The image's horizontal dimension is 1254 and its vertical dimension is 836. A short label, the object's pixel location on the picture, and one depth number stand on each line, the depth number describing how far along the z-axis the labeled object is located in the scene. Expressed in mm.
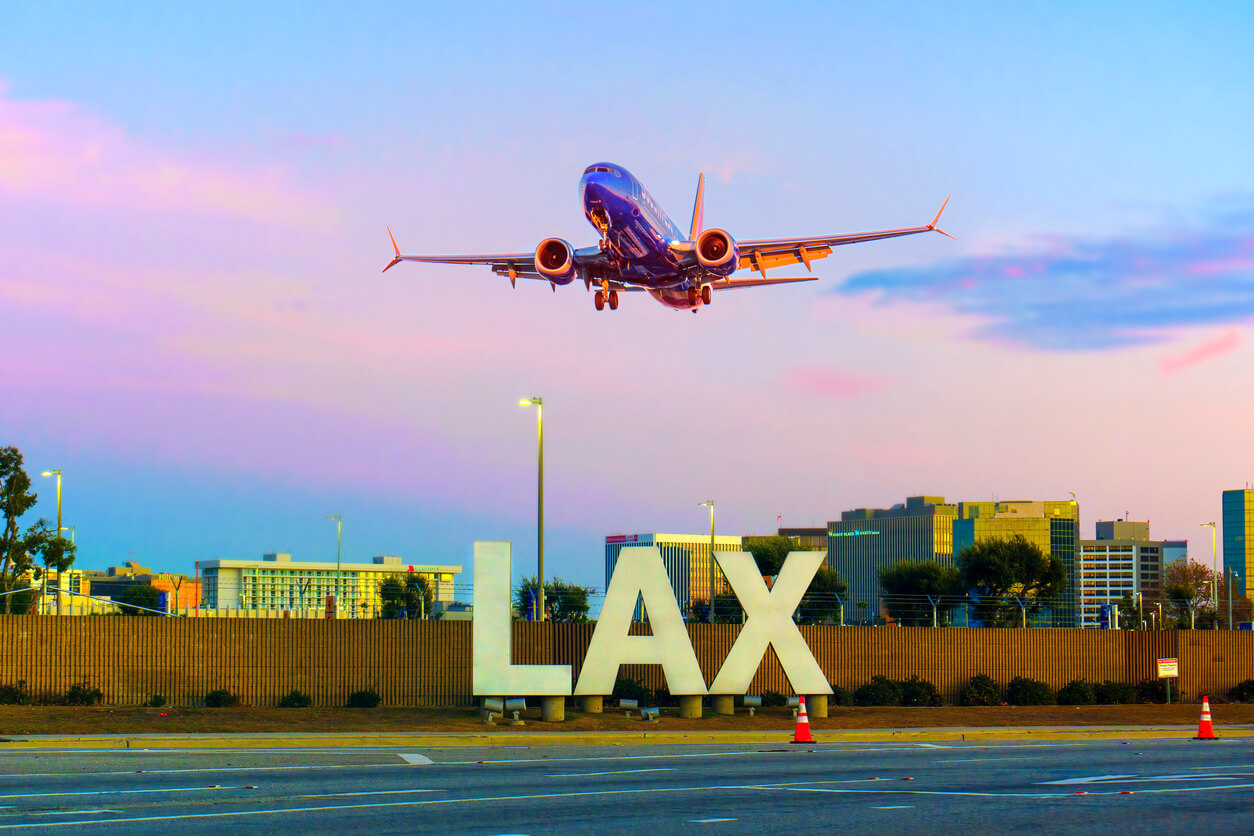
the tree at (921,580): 115688
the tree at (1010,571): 109500
